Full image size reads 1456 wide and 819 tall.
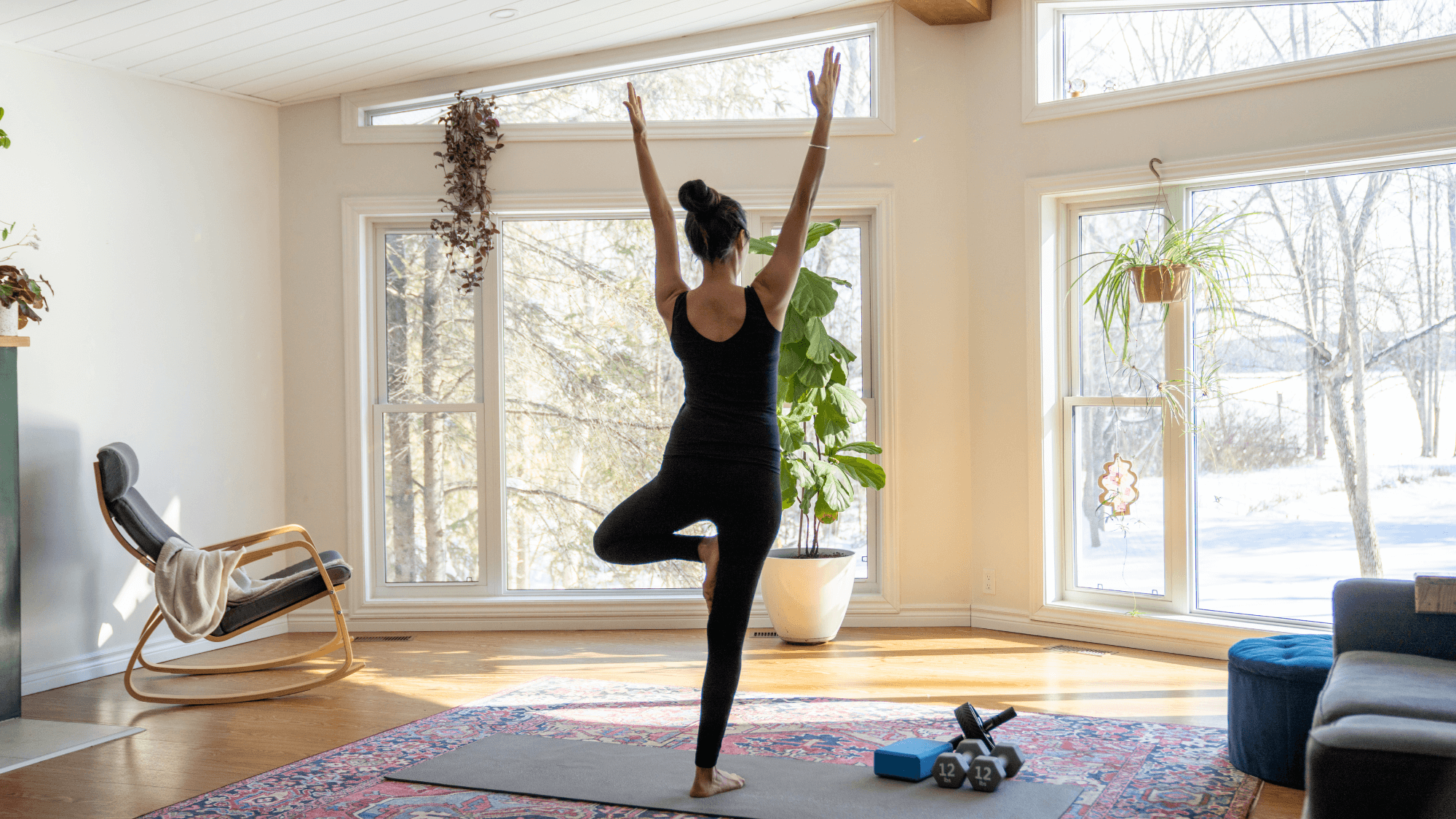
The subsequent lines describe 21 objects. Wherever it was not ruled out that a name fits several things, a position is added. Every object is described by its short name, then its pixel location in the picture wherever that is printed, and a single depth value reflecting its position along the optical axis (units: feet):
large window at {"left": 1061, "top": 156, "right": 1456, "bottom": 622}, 13.64
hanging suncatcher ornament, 15.75
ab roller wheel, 9.09
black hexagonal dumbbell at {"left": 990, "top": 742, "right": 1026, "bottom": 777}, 9.43
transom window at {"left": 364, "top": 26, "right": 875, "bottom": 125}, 17.26
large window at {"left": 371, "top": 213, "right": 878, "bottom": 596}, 17.43
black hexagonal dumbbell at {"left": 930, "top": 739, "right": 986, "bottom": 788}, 9.18
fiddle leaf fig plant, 15.47
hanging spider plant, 14.71
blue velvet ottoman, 9.14
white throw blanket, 12.57
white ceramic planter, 15.69
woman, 8.23
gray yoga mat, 8.70
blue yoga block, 9.37
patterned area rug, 8.97
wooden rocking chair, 12.83
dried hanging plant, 16.98
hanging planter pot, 14.65
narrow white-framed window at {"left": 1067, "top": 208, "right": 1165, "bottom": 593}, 15.62
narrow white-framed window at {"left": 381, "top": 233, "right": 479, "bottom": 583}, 17.48
